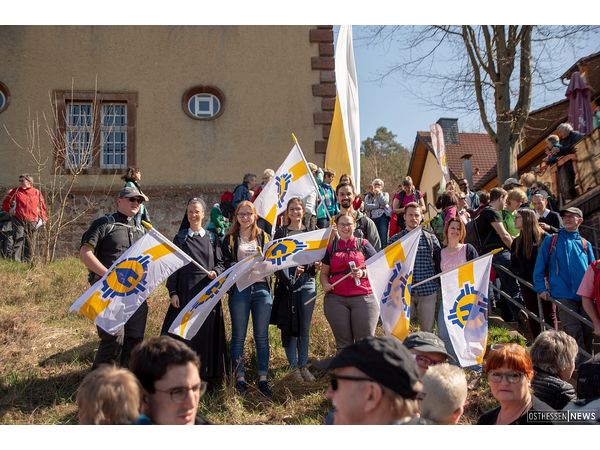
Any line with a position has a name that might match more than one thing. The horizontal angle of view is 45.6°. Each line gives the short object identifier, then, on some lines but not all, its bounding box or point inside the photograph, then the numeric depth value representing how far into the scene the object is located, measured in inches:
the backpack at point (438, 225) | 424.5
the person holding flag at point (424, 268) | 282.8
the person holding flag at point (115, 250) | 250.7
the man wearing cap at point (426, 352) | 176.9
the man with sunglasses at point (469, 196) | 508.7
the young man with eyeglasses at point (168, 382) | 127.9
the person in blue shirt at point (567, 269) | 285.8
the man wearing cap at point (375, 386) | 113.0
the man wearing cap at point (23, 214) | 488.4
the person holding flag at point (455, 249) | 283.0
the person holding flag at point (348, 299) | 265.6
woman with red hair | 164.9
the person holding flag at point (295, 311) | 274.5
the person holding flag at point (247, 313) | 264.8
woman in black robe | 264.5
